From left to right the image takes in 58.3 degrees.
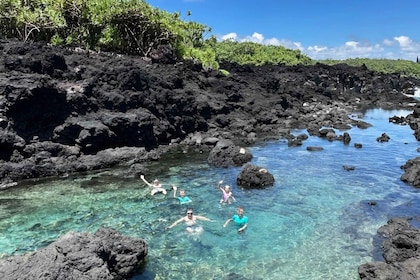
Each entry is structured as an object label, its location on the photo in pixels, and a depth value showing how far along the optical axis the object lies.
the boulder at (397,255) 12.48
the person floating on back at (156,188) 23.17
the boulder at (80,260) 10.94
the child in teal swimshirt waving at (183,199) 21.75
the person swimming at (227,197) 21.80
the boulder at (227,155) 29.47
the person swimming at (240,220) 18.70
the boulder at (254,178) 24.77
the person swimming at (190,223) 18.36
